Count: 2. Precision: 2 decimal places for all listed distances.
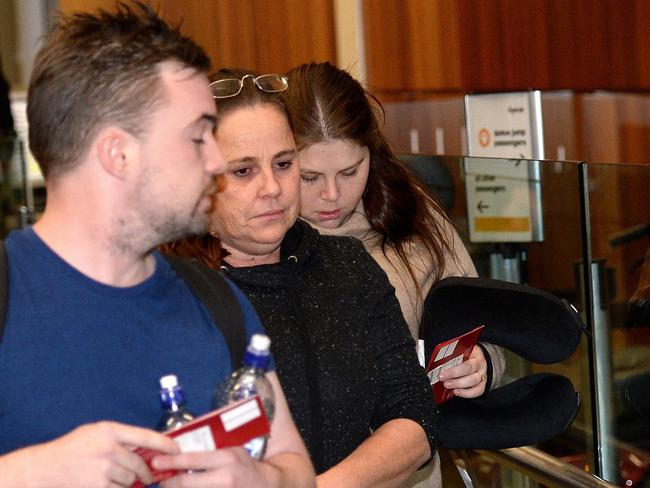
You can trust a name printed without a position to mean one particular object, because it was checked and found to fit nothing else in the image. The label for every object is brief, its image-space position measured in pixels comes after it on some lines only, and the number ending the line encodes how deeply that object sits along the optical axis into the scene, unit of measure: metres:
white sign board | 3.71
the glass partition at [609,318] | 3.11
